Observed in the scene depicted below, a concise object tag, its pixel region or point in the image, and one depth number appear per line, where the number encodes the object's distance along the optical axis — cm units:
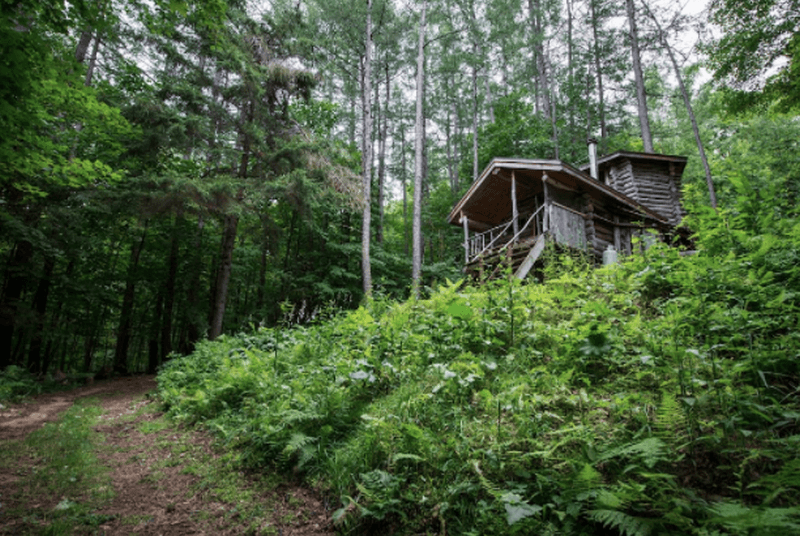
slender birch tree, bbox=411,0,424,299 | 1617
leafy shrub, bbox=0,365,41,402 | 784
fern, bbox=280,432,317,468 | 305
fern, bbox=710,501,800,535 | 133
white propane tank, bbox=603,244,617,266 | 906
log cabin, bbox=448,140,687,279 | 1263
